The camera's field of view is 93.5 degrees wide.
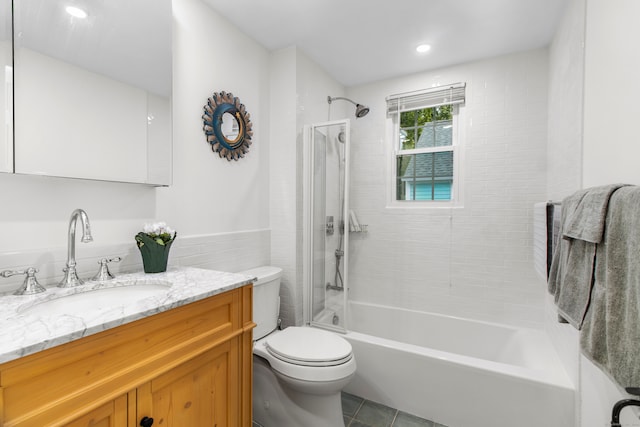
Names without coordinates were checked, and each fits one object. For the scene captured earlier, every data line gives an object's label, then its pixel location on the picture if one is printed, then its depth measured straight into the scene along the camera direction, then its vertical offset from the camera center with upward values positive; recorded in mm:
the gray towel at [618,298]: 729 -233
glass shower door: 2268 -160
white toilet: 1544 -860
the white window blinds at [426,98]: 2523 +964
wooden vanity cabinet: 696 -483
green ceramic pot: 1378 -214
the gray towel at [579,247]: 880 -129
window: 2590 +580
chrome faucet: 1132 -168
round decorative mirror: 1835 +527
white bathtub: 1590 -1025
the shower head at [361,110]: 2807 +913
